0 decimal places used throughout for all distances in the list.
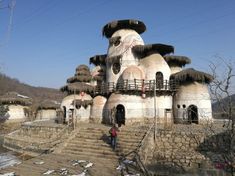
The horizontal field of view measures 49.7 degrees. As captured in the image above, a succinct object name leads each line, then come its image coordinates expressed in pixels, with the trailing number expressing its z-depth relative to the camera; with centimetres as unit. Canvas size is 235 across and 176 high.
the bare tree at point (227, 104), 738
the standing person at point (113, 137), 1736
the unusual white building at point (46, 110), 4675
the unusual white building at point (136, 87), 2569
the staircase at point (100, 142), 1718
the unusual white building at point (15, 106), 4265
